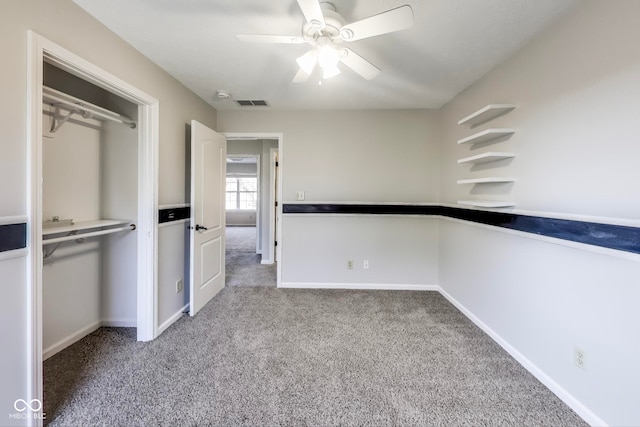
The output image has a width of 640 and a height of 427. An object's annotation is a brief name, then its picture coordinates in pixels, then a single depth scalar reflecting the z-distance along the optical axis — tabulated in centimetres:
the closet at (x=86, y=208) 203
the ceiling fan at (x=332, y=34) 132
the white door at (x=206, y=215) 270
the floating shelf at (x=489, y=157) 208
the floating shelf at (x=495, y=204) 209
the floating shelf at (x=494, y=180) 210
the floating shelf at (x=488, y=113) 211
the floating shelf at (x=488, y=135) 211
